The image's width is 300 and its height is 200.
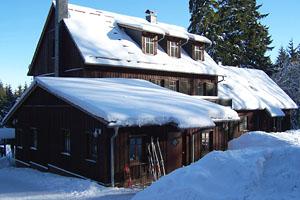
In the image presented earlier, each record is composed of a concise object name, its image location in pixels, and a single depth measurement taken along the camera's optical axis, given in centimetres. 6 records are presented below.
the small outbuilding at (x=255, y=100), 3328
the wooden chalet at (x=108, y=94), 1617
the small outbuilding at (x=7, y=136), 2930
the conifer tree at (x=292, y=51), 6753
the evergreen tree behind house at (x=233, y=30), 4600
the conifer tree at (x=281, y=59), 5085
